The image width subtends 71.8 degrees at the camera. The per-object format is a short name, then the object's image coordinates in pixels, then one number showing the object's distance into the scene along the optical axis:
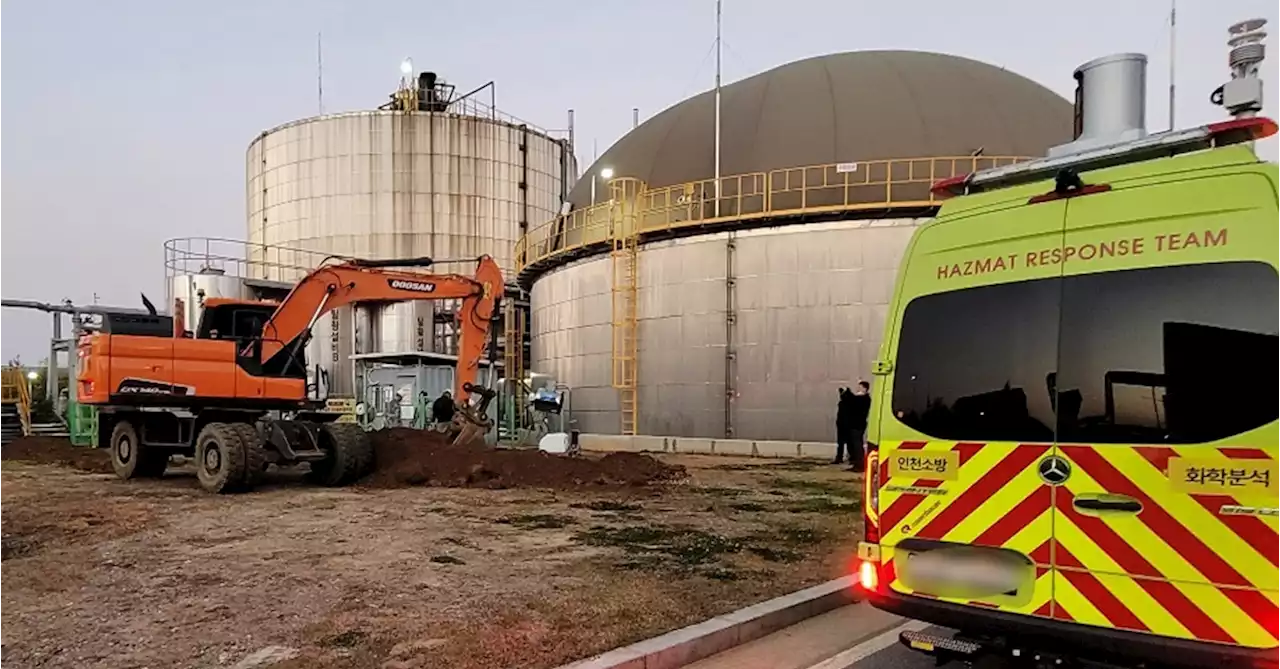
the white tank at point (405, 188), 37.53
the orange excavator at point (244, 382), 13.49
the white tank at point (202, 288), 32.41
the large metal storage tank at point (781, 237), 20.83
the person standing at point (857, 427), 16.48
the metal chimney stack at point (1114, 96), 7.71
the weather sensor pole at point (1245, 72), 5.44
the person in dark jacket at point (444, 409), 17.25
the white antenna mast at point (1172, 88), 10.08
